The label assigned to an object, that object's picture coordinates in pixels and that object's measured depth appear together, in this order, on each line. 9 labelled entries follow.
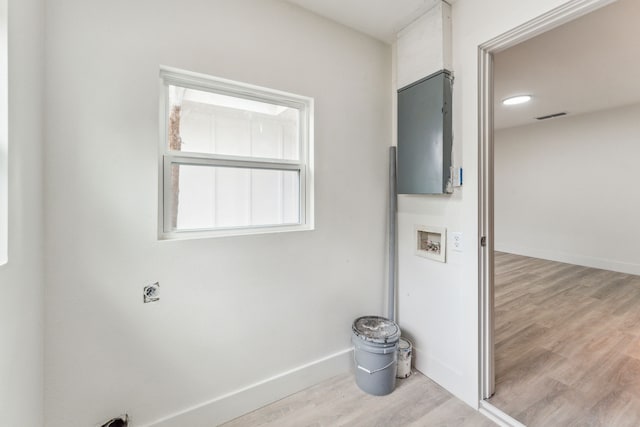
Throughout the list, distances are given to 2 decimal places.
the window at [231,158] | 1.53
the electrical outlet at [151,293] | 1.38
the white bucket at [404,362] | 1.99
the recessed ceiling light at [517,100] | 3.63
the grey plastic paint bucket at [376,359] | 1.78
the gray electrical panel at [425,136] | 1.75
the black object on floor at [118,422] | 1.29
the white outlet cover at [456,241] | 1.78
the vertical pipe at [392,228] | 2.19
